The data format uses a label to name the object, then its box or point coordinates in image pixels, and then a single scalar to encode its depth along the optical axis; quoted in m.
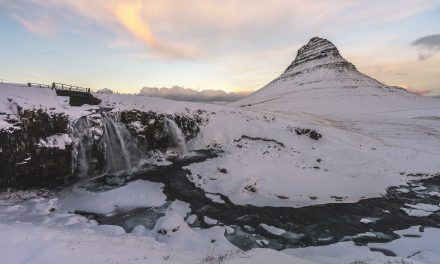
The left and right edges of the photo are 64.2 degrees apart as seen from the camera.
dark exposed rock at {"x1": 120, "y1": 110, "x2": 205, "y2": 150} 30.12
